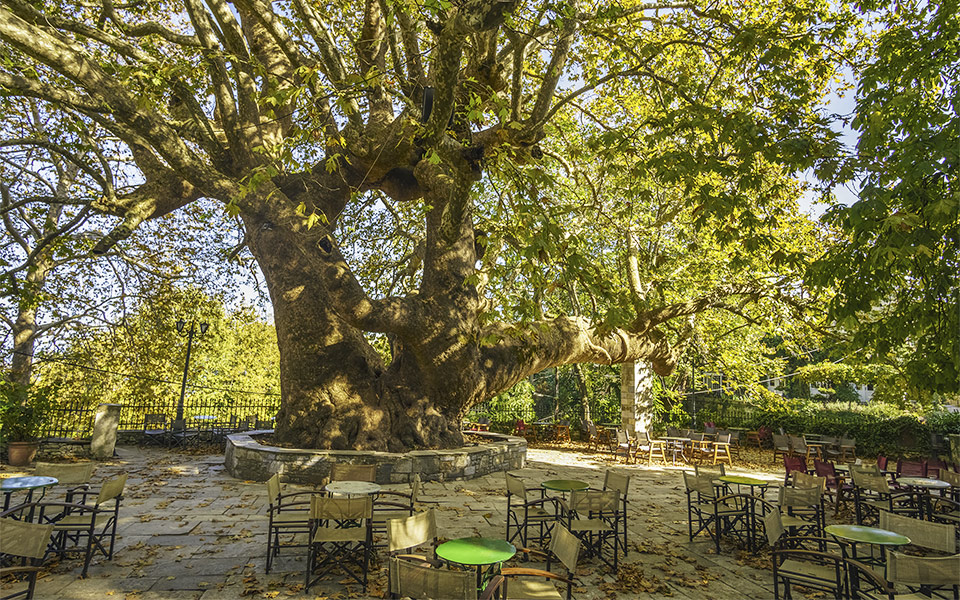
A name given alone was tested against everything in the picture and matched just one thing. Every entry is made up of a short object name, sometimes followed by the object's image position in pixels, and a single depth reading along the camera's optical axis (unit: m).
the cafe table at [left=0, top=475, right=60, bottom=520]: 4.86
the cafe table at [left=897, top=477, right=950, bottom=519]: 6.51
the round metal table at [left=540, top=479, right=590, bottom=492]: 5.86
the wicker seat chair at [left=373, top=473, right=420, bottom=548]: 5.25
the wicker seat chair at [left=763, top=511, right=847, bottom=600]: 3.85
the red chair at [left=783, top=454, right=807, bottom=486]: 8.61
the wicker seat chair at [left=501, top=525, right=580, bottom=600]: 3.46
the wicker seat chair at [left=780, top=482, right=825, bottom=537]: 5.58
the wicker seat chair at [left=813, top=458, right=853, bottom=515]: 7.80
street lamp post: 14.55
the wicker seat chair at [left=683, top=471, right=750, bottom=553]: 5.87
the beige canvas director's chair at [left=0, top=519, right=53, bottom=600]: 3.51
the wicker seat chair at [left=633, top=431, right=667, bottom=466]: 13.56
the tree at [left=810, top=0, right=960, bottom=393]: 4.47
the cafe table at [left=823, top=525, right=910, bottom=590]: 4.13
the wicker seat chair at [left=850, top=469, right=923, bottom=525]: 6.67
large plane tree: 5.54
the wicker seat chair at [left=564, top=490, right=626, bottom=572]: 5.09
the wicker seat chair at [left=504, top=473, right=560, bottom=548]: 5.56
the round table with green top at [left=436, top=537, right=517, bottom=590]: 3.38
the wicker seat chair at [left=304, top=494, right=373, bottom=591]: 4.48
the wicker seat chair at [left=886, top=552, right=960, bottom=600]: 3.40
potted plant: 9.85
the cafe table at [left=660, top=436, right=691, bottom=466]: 13.77
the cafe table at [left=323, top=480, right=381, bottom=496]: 5.17
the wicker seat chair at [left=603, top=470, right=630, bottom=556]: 5.78
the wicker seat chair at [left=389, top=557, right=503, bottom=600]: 3.02
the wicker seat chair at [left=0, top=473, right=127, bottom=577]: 4.61
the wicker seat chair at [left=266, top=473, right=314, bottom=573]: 4.86
